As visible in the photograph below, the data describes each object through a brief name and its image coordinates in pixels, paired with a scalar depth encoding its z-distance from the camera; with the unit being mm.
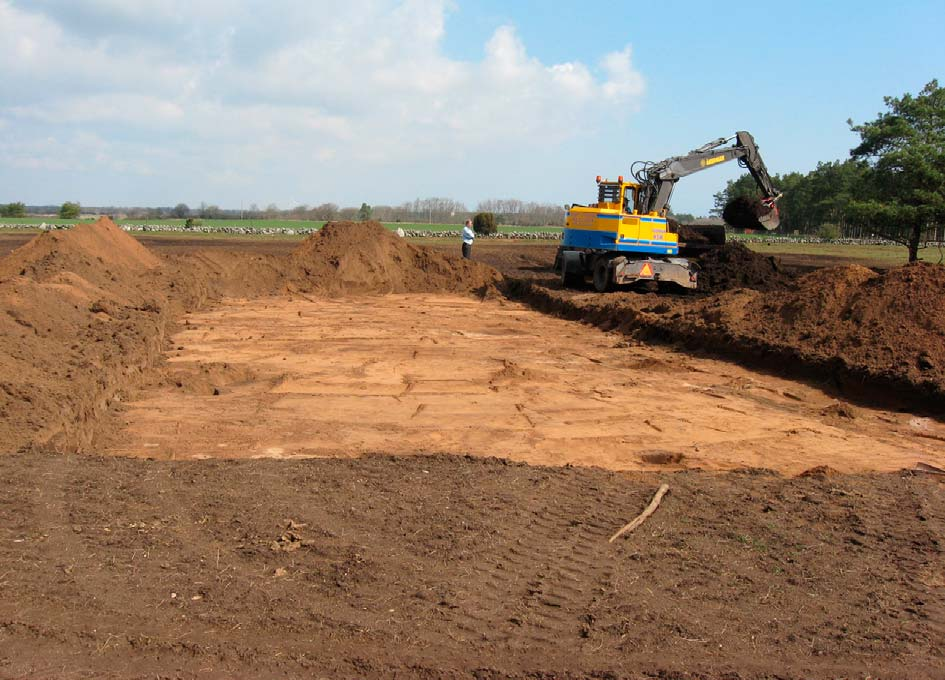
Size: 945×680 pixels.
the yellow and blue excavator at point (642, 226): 18641
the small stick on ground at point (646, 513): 5222
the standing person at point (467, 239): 26047
